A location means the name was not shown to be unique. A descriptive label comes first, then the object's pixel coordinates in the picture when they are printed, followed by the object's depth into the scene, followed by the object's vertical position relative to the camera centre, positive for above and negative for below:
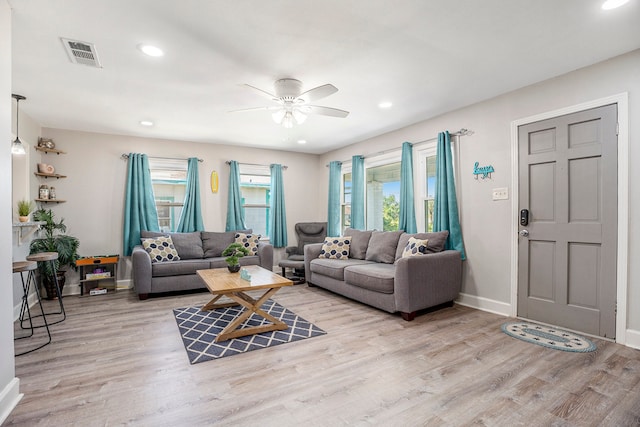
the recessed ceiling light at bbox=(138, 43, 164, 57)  2.48 +1.30
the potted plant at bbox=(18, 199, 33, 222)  3.69 +0.00
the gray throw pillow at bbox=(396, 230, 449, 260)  3.85 -0.37
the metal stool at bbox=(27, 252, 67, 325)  2.95 -0.44
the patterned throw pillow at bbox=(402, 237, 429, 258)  3.75 -0.46
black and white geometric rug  2.65 -1.18
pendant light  3.39 +0.72
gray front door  2.79 -0.11
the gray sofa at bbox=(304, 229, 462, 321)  3.38 -0.77
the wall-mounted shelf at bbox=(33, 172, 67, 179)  4.41 +0.52
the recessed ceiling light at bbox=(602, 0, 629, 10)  2.00 +1.33
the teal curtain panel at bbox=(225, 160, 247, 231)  5.81 +0.15
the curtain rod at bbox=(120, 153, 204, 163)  5.15 +0.91
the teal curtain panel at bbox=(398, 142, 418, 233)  4.56 +0.25
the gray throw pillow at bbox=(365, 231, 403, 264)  4.42 -0.54
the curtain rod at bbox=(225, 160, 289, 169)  5.91 +0.91
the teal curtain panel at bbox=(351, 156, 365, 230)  5.64 +0.32
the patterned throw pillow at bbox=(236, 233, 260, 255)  5.34 -0.53
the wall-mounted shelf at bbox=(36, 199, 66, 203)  4.45 +0.15
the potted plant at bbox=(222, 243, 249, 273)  3.60 -0.52
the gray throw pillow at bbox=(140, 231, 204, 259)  4.98 -0.53
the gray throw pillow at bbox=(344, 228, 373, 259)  4.86 -0.53
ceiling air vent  2.44 +1.29
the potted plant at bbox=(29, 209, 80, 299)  4.07 -0.50
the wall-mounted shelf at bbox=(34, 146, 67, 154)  4.44 +0.88
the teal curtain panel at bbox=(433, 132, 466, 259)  3.93 +0.14
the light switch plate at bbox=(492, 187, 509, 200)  3.53 +0.18
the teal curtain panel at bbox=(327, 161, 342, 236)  6.17 +0.21
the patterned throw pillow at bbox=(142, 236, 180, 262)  4.64 -0.57
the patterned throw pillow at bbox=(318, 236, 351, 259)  4.93 -0.60
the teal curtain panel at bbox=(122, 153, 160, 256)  5.01 +0.12
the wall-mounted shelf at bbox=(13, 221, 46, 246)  3.75 -0.27
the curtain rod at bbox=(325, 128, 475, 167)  3.92 +0.97
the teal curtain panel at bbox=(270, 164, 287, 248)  6.20 -0.02
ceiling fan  2.87 +1.06
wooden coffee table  2.91 -0.74
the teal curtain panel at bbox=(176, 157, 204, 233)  5.42 +0.08
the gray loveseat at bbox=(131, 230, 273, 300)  4.27 -0.77
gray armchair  5.65 -0.53
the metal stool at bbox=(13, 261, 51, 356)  2.56 -0.47
